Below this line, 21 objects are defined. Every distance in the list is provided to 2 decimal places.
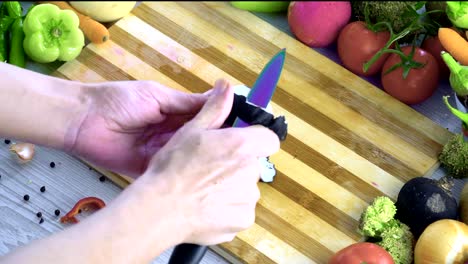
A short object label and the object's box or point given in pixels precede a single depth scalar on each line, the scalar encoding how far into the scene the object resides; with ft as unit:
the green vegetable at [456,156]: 4.47
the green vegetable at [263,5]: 5.16
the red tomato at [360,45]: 4.85
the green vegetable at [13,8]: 4.96
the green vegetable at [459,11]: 4.51
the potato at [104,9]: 4.95
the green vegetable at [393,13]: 4.91
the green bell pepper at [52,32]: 4.75
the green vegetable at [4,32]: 4.83
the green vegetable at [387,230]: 4.10
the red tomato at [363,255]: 3.88
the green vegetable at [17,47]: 4.83
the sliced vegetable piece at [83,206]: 4.21
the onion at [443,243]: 3.92
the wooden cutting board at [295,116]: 4.25
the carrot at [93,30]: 4.88
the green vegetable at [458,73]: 4.37
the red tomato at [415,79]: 4.75
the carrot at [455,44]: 4.53
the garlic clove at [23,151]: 4.39
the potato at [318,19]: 4.97
